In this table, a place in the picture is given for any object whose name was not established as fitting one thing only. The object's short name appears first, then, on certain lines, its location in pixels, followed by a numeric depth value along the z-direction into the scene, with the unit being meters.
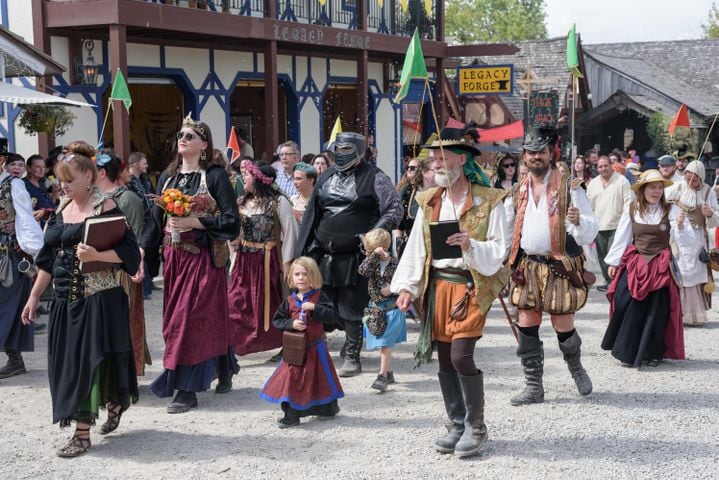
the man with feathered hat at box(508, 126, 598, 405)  6.55
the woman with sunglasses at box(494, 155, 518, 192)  12.35
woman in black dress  5.61
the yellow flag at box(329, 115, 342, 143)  12.85
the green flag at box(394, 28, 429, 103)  6.41
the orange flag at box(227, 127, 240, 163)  13.16
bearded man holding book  5.53
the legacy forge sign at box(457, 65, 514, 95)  23.83
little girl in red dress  6.29
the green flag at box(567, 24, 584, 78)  9.53
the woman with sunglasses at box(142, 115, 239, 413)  6.59
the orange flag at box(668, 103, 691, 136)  13.66
